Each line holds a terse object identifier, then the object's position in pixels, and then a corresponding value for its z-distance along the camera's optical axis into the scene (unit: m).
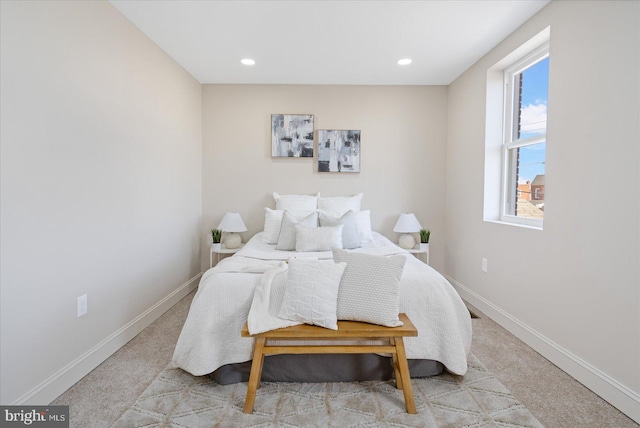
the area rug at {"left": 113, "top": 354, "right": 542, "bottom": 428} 1.55
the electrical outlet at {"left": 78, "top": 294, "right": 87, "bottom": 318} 1.96
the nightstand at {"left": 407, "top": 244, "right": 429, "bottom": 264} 3.64
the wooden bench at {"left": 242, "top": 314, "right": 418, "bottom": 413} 1.60
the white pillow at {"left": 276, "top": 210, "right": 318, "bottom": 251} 2.93
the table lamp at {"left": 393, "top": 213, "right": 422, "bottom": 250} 3.61
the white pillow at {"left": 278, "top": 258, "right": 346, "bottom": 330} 1.64
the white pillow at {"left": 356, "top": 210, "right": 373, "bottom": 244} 3.23
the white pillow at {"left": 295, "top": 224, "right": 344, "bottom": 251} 2.77
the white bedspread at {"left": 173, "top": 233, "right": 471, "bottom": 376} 1.81
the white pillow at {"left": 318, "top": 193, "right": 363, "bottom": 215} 3.62
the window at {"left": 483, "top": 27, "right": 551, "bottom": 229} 2.55
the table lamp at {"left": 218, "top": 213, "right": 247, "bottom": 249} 3.59
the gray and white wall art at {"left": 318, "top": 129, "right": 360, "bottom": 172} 3.90
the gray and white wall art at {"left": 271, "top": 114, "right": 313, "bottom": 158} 3.88
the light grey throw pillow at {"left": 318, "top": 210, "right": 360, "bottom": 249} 2.94
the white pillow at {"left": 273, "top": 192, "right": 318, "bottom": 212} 3.63
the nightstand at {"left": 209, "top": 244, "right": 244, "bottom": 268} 3.56
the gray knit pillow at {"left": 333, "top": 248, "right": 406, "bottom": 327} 1.65
